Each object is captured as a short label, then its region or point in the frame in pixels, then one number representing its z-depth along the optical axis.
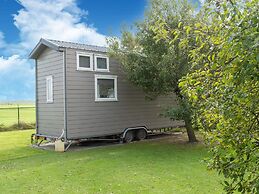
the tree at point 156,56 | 6.29
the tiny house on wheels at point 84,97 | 7.17
